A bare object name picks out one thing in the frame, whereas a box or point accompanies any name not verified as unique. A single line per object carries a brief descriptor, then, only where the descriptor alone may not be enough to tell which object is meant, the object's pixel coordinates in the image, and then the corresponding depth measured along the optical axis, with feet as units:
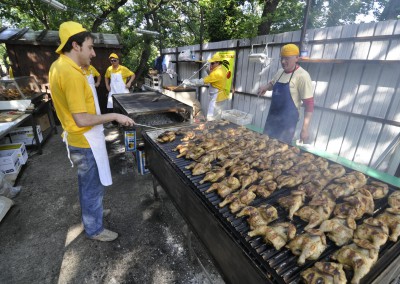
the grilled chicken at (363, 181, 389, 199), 6.68
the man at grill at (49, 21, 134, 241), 7.80
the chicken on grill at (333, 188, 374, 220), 5.88
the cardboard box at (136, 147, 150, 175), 14.88
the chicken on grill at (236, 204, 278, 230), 5.60
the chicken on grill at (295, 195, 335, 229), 5.64
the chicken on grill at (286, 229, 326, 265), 4.71
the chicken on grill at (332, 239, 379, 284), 4.28
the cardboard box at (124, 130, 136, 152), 14.23
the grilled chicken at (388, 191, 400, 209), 6.15
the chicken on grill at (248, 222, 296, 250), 5.01
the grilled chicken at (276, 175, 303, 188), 7.29
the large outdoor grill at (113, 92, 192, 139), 14.38
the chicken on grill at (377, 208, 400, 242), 5.18
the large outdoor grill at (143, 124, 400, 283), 4.53
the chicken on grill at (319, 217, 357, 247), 5.17
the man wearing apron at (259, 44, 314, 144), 12.23
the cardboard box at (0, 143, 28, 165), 16.57
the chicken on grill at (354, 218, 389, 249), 4.95
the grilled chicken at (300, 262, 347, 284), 4.08
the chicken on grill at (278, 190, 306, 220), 6.04
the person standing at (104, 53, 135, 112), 26.35
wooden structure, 27.55
